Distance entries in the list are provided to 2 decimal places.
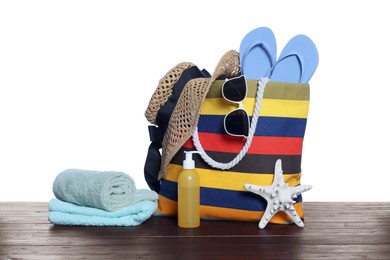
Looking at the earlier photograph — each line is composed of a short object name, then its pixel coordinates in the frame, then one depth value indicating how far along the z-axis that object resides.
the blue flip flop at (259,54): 1.78
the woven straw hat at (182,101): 1.70
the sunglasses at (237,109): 1.65
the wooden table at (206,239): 1.39
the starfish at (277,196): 1.63
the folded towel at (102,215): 1.71
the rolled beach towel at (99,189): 1.69
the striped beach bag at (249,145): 1.67
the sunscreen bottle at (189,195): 1.66
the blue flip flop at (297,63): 1.74
